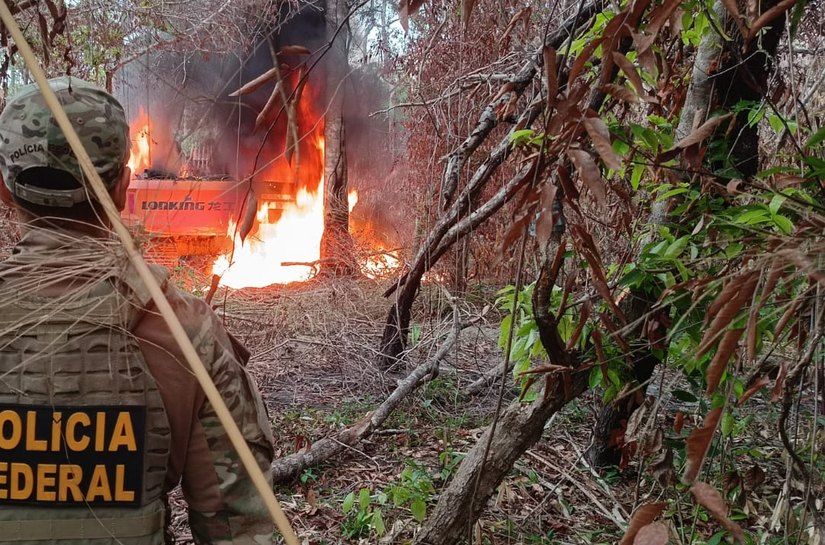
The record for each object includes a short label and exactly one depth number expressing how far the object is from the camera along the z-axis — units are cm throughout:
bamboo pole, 72
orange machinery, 752
